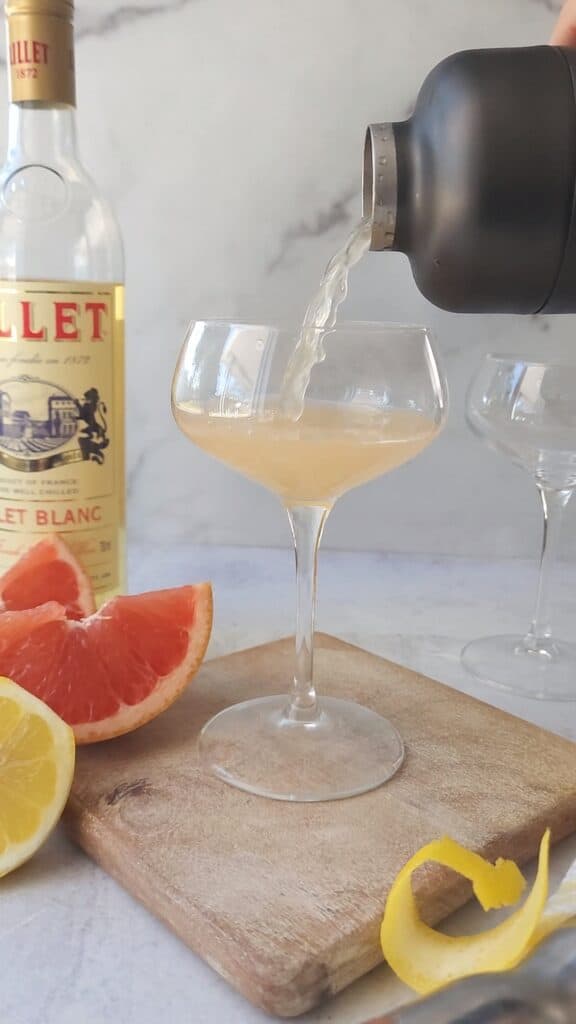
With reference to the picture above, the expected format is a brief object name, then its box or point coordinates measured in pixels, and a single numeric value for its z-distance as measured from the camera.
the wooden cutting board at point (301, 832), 0.47
